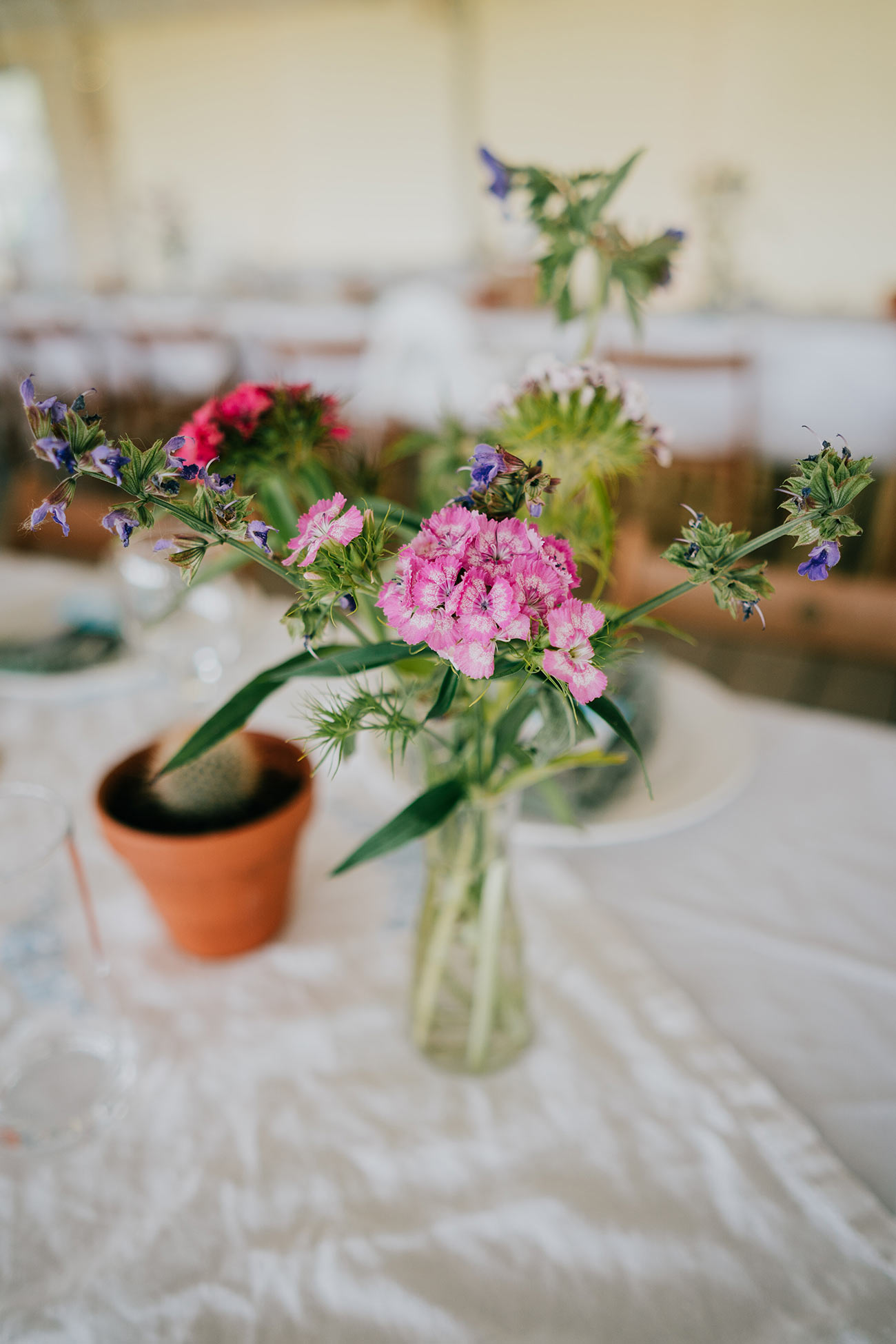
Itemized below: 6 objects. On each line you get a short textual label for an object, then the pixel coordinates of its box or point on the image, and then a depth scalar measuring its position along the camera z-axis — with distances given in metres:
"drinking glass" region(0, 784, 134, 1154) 0.52
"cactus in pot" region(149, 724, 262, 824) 0.56
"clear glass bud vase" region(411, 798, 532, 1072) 0.49
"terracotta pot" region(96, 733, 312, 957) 0.55
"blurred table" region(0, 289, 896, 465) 2.55
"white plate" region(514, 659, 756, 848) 0.68
